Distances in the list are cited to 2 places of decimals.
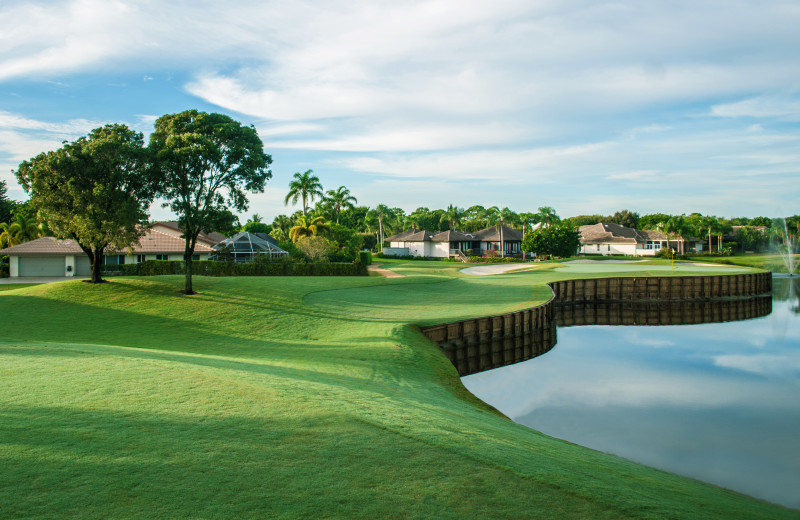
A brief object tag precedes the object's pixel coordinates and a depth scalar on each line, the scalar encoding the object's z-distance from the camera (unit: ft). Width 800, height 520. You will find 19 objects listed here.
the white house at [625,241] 339.36
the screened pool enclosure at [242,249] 185.78
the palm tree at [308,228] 209.87
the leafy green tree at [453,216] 422.00
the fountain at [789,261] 247.38
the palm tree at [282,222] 347.19
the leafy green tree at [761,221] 462.60
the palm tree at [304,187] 280.10
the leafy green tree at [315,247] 181.68
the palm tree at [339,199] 321.73
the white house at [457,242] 312.71
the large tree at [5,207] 263.70
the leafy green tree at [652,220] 417.57
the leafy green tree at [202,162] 93.91
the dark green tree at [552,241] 264.31
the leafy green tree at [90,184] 91.56
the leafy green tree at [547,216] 371.47
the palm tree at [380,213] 374.63
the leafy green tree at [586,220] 469.57
